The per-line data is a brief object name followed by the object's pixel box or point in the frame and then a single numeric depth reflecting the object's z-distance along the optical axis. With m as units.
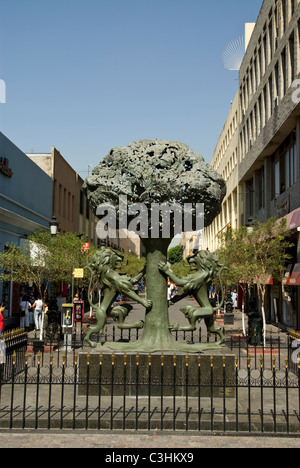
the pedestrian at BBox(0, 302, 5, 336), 13.11
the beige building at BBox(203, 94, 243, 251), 39.16
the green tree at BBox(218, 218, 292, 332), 18.08
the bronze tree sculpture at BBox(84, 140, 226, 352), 8.38
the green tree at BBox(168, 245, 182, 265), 123.19
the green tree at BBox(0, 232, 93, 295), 18.50
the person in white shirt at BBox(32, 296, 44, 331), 18.83
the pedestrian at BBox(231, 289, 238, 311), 33.60
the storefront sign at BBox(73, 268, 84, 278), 18.58
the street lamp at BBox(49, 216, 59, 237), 18.09
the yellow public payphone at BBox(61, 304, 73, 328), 15.93
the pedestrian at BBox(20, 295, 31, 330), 19.77
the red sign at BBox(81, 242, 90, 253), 22.10
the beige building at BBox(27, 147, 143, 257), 33.91
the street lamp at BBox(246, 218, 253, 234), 19.99
